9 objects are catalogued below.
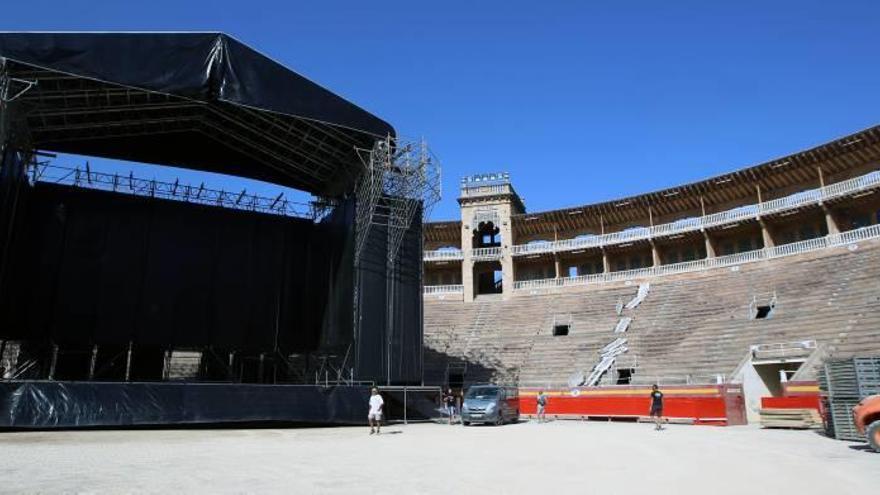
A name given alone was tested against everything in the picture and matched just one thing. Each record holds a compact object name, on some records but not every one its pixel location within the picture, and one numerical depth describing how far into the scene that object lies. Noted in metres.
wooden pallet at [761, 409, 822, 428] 20.31
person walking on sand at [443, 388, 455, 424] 25.48
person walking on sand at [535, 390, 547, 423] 26.22
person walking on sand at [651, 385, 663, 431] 21.27
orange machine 13.01
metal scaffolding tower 24.58
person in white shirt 19.08
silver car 23.44
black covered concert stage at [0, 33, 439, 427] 19.84
